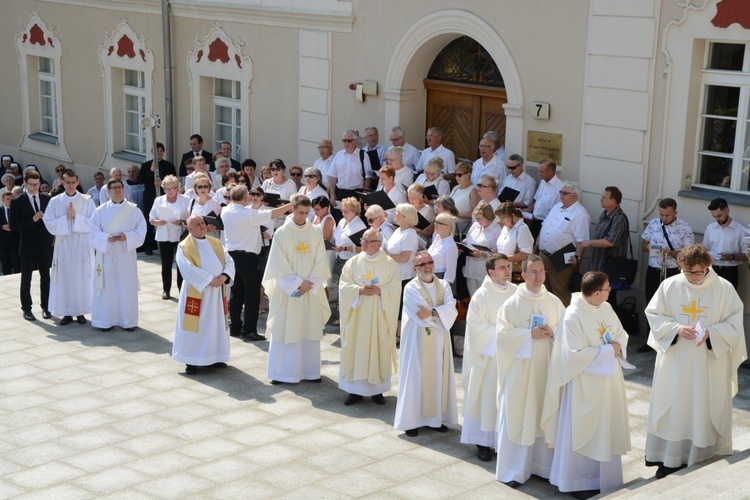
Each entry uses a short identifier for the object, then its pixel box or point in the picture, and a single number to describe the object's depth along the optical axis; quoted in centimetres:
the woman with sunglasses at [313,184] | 1259
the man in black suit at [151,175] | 1695
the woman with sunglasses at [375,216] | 1017
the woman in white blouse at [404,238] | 1070
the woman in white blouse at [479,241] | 1096
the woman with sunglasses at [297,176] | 1390
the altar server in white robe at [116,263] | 1205
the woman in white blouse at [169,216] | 1310
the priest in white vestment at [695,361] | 795
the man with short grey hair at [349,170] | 1402
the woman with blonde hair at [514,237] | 1073
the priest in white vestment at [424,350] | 880
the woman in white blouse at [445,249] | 1057
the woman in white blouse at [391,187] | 1221
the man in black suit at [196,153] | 1666
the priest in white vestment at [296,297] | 1027
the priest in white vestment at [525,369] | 785
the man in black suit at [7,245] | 1574
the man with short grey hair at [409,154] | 1380
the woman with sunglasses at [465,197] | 1206
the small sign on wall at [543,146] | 1253
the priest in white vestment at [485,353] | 832
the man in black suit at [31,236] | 1272
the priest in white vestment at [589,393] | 752
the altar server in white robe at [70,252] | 1242
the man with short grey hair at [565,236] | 1133
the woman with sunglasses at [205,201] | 1255
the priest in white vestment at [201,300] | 1041
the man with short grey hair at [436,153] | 1345
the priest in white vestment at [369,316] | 955
